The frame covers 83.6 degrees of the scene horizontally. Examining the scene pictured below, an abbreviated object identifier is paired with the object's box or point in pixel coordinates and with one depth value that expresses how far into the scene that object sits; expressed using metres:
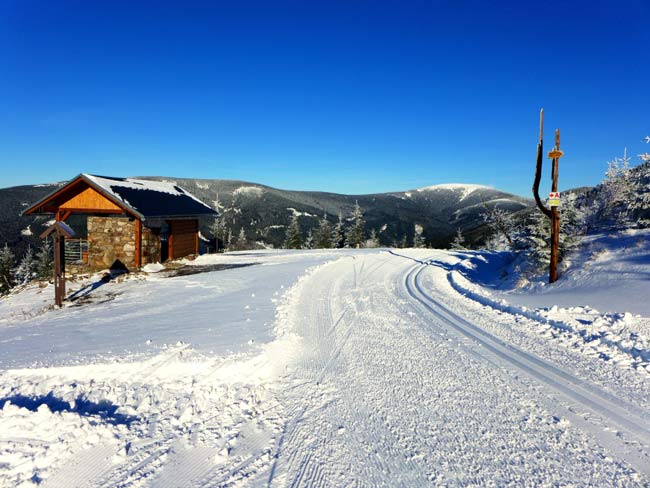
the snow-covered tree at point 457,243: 51.76
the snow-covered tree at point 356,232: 52.97
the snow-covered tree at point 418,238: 62.29
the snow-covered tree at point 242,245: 41.03
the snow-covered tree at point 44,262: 52.07
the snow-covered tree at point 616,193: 16.22
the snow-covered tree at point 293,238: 49.84
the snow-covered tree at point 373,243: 60.30
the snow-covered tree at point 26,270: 60.98
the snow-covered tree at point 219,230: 51.92
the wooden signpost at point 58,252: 12.19
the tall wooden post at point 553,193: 11.24
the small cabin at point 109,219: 17.94
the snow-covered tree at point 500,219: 26.85
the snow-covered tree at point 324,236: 54.78
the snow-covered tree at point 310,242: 57.93
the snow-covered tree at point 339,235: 52.62
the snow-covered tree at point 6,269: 47.67
